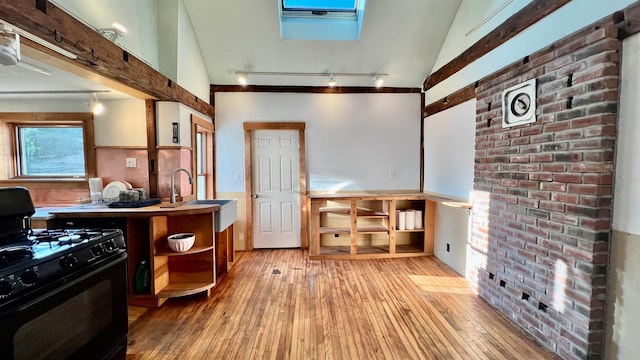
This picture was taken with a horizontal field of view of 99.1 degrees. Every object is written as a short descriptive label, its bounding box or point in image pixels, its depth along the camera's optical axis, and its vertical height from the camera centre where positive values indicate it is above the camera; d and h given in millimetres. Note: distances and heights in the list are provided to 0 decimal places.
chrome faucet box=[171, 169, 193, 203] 2939 -169
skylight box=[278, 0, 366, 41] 3590 +1992
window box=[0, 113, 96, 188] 3404 +258
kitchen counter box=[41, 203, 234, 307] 2482 -706
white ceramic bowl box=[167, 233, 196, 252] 2629 -718
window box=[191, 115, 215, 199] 3812 +140
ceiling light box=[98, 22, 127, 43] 2129 +1094
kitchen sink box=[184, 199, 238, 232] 2947 -501
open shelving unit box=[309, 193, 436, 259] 3971 -911
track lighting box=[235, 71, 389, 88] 4027 +1404
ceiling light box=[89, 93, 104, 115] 3023 +713
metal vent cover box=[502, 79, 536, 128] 2180 +542
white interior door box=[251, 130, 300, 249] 4348 -235
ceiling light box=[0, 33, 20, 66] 1427 +633
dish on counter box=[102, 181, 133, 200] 3172 -249
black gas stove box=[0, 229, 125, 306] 1124 -423
